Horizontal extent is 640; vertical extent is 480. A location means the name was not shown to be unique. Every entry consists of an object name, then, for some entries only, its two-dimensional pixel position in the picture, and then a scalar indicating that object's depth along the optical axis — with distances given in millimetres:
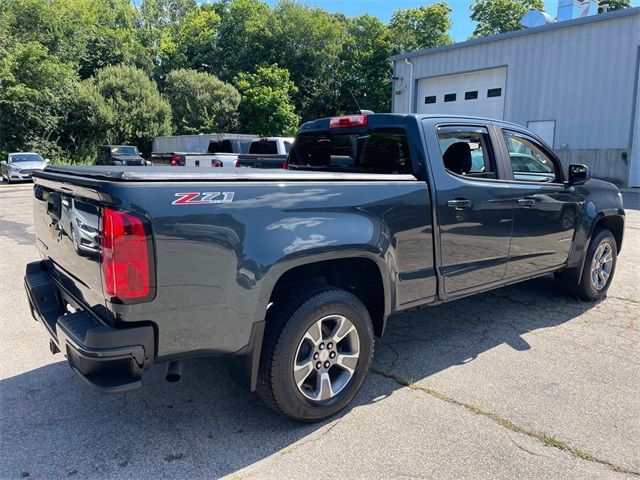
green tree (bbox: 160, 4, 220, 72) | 44969
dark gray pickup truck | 2453
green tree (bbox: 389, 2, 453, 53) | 44656
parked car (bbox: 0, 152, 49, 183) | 23328
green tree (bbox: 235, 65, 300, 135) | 37594
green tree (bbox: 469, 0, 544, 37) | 44156
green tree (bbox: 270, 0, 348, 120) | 44156
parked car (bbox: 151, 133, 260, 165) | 19750
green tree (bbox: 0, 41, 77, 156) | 29688
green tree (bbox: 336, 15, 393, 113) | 42156
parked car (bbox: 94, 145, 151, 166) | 23688
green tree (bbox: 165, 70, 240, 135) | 37938
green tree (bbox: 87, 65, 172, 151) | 35531
